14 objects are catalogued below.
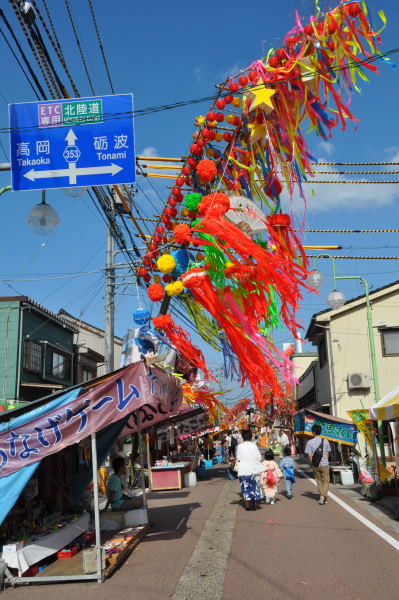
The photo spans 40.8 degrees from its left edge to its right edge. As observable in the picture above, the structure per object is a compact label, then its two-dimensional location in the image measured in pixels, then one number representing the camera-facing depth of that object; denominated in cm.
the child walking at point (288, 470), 1439
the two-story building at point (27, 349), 2116
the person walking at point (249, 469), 1195
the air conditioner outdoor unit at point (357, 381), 2470
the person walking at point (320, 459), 1262
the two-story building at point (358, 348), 2492
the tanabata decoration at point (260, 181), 710
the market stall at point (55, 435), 663
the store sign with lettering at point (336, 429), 1934
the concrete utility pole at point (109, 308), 1630
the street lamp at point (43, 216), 786
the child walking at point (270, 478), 1333
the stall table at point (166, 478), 1739
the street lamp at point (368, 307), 1483
